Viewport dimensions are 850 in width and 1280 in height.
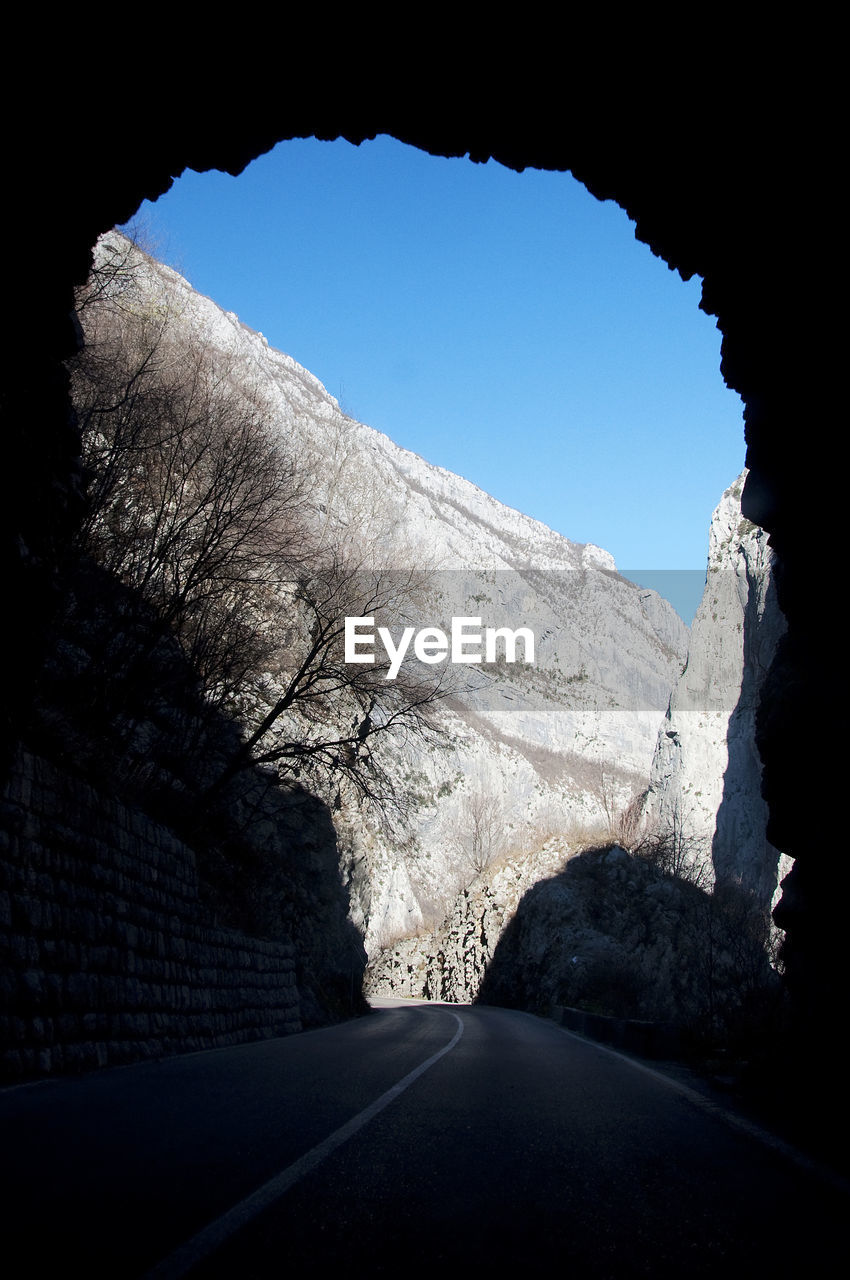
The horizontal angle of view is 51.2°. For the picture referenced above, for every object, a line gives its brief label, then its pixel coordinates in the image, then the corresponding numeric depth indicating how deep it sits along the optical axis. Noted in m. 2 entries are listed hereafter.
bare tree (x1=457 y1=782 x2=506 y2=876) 53.44
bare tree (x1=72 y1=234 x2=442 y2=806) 14.16
